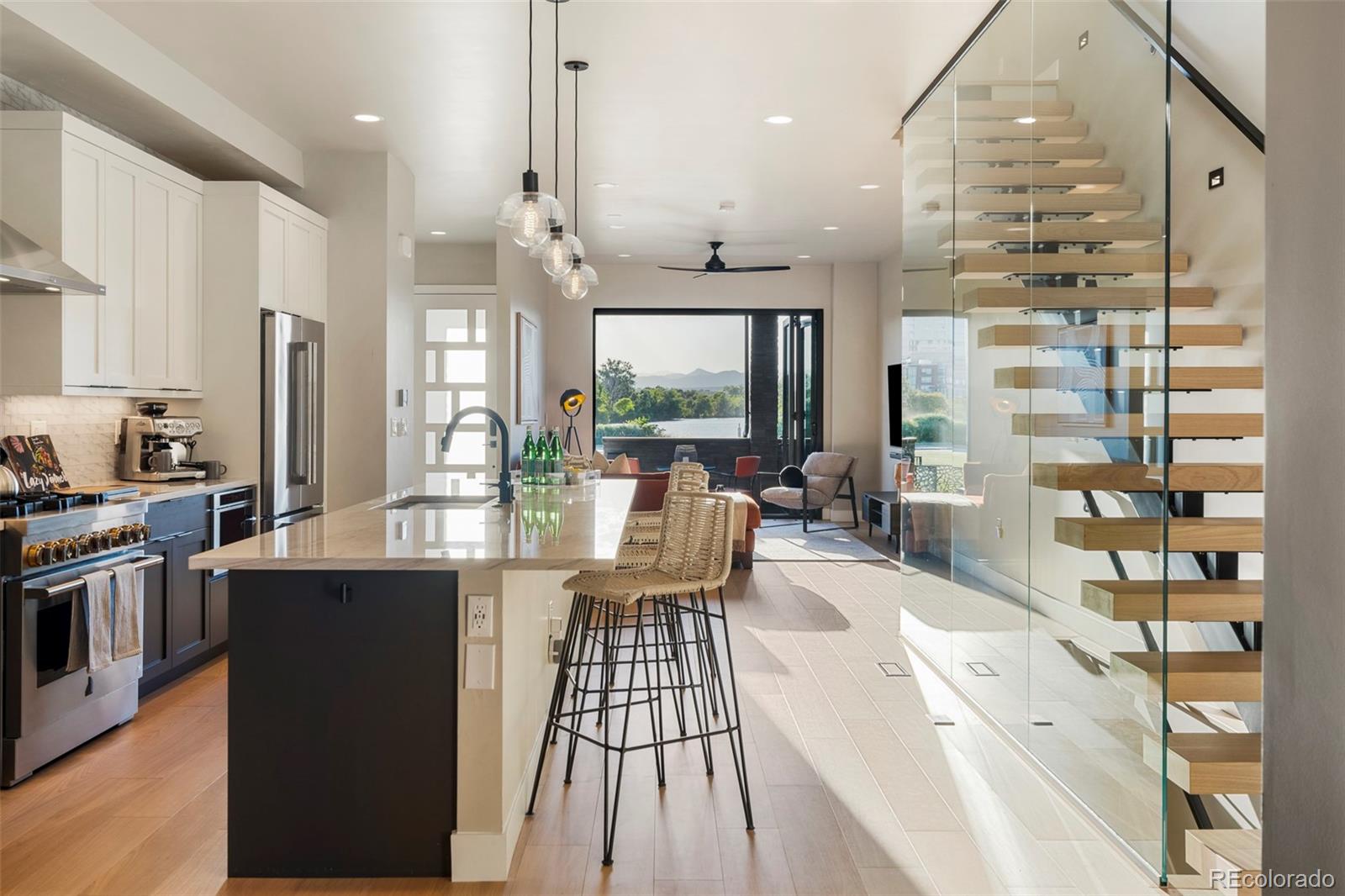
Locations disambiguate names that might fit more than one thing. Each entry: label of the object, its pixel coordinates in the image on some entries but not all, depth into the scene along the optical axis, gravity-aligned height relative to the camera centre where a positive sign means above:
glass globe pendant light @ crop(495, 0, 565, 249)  3.21 +0.81
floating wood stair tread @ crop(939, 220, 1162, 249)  2.72 +0.76
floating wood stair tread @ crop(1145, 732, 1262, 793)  2.30 -0.84
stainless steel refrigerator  4.98 +0.09
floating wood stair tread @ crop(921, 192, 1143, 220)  2.89 +0.89
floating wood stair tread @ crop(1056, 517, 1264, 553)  2.60 -0.28
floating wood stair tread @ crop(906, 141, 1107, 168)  3.15 +1.11
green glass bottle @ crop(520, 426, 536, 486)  4.12 -0.11
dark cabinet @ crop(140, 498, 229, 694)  3.91 -0.77
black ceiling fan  8.84 +1.72
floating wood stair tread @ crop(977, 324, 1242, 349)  2.66 +0.37
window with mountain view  11.10 +0.81
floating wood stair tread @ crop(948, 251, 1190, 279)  2.65 +0.63
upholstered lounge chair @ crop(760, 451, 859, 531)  9.57 -0.51
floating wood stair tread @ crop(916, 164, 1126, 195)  3.05 +1.00
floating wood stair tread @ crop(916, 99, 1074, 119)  3.32 +1.34
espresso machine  4.46 -0.08
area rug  7.99 -1.03
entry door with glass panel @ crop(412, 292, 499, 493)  8.88 +0.74
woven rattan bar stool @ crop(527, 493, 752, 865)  2.70 -0.56
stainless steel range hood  3.36 +0.63
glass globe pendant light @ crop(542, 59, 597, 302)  4.66 +0.84
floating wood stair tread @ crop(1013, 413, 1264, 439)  2.83 +0.05
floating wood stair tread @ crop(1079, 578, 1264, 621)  2.53 -0.46
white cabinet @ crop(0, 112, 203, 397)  3.72 +0.83
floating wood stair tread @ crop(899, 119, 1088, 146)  3.27 +1.26
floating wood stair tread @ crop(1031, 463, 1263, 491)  2.67 -0.11
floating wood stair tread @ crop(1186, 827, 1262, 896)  2.04 -1.00
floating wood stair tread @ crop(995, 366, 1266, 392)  2.73 +0.21
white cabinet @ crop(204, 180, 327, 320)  4.85 +1.03
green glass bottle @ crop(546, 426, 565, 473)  4.33 -0.08
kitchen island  2.38 -0.76
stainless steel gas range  3.05 -0.72
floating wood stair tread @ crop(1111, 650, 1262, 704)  2.50 -0.67
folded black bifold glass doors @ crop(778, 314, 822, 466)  10.57 +0.63
